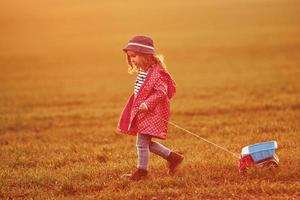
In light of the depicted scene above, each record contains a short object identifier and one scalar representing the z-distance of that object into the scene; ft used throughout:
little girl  37.40
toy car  37.40
